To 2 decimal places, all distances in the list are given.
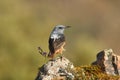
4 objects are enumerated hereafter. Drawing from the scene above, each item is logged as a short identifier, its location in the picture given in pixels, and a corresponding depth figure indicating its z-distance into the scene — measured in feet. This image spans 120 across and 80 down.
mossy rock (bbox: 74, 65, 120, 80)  45.57
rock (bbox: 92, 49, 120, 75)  46.65
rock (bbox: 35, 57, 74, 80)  45.37
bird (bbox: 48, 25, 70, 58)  50.24
